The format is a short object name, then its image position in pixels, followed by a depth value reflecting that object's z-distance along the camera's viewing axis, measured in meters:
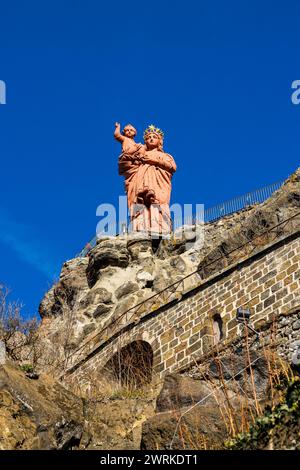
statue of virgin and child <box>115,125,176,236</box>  26.31
